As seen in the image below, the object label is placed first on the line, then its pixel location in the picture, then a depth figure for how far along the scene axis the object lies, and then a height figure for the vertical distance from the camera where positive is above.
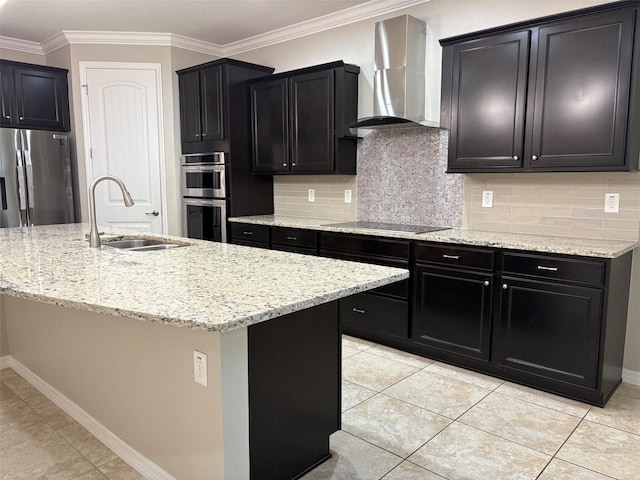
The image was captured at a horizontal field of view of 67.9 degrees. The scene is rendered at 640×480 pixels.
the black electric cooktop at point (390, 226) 3.45 -0.35
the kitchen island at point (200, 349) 1.53 -0.65
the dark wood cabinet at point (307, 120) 3.91 +0.53
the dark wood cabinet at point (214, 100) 4.36 +0.77
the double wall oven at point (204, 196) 4.48 -0.14
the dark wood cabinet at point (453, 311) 2.95 -0.83
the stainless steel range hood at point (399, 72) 3.44 +0.80
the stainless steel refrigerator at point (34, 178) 4.39 +0.02
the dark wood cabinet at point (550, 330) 2.56 -0.84
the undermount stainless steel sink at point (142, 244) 2.91 -0.39
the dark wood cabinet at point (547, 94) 2.56 +0.51
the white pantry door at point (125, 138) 4.73 +0.43
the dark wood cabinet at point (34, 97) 4.50 +0.82
